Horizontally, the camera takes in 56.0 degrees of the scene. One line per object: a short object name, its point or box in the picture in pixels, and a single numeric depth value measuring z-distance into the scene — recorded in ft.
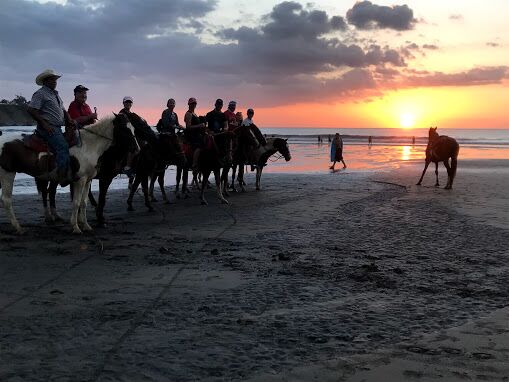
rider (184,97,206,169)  45.34
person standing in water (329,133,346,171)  89.98
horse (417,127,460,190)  56.49
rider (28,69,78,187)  27.22
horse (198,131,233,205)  44.19
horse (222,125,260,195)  49.19
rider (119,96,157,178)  34.10
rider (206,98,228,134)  48.47
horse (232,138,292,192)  55.36
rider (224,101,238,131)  54.11
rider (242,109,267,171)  50.49
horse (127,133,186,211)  40.45
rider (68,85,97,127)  32.18
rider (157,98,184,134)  44.73
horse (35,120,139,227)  30.78
